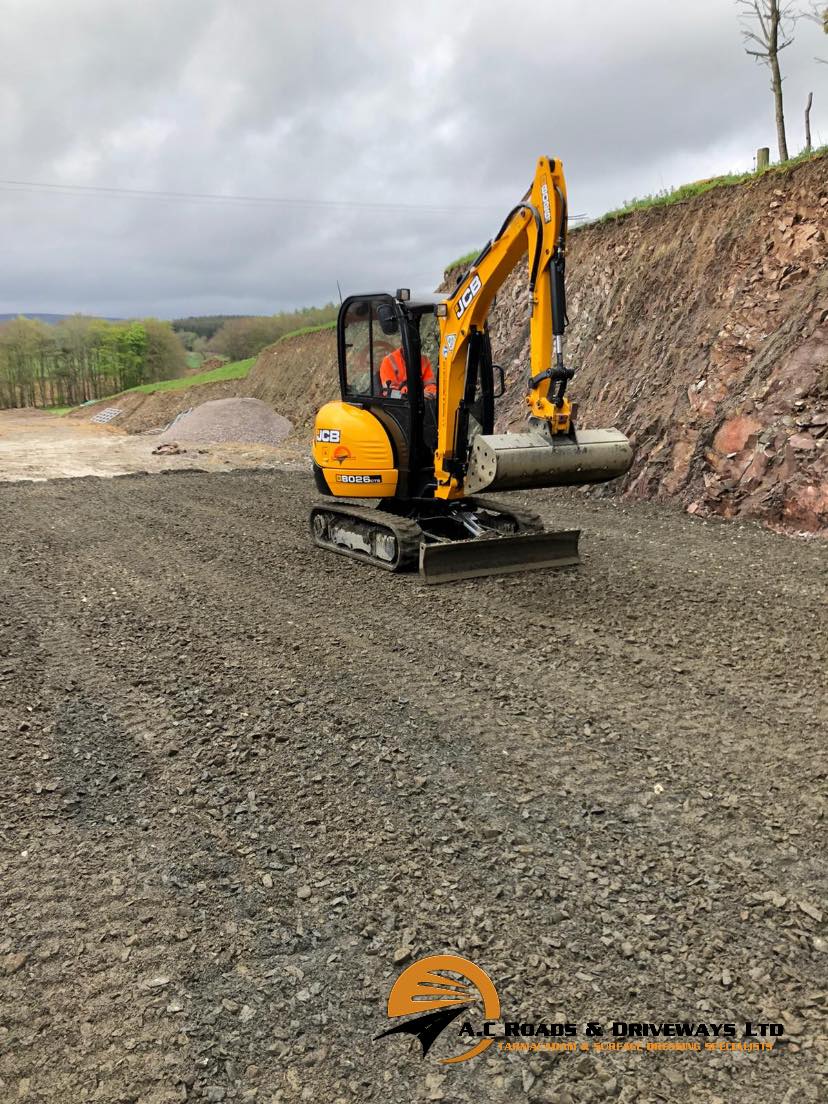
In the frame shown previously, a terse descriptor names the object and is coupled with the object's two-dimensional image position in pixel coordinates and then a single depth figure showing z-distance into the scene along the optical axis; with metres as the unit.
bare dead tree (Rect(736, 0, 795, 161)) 17.05
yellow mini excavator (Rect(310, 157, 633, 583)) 6.55
